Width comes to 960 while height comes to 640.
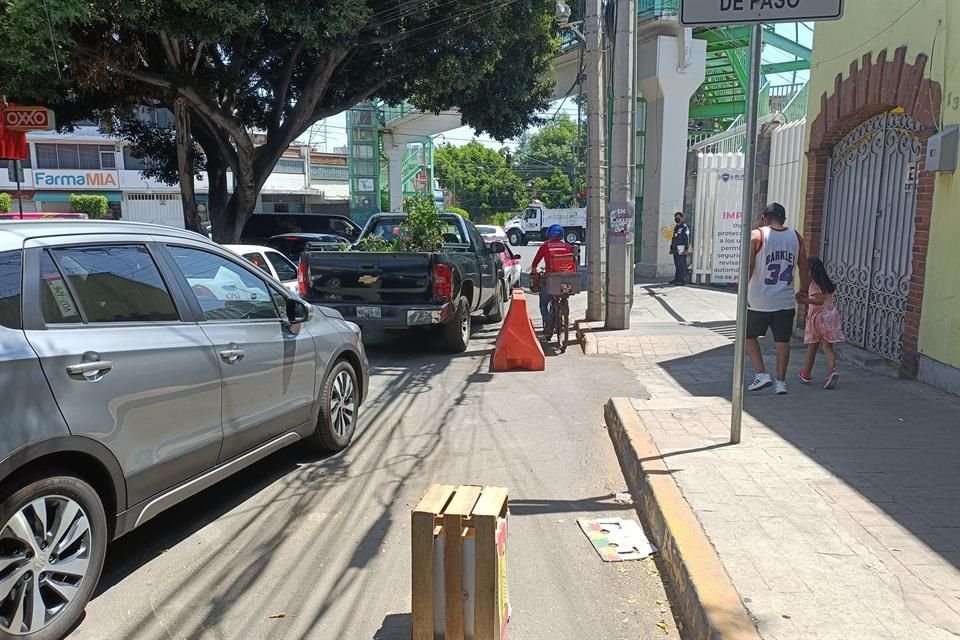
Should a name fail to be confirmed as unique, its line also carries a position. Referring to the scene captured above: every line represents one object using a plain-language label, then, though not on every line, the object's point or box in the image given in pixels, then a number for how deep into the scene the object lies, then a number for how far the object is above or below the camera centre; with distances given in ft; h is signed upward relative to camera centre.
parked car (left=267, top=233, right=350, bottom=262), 52.95 -1.81
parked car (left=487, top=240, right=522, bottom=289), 49.98 -3.36
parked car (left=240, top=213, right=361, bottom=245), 68.39 -0.68
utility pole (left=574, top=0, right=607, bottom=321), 36.17 +3.41
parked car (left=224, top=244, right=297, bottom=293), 29.81 -1.89
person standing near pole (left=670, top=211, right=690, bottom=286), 54.95 -1.87
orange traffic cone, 29.58 -5.19
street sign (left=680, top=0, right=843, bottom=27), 14.69 +4.15
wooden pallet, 9.54 -4.53
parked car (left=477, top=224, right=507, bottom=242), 84.25 -1.67
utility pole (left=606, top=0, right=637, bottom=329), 34.86 +1.69
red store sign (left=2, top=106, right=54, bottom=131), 33.76 +4.51
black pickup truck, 29.94 -2.77
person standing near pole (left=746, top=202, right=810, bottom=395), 21.83 -1.73
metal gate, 25.07 -0.24
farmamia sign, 128.77 +6.69
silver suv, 9.97 -2.78
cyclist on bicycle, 33.32 -1.71
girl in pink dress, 23.16 -3.17
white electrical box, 21.17 +2.04
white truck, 137.49 -0.64
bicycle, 32.83 -3.54
